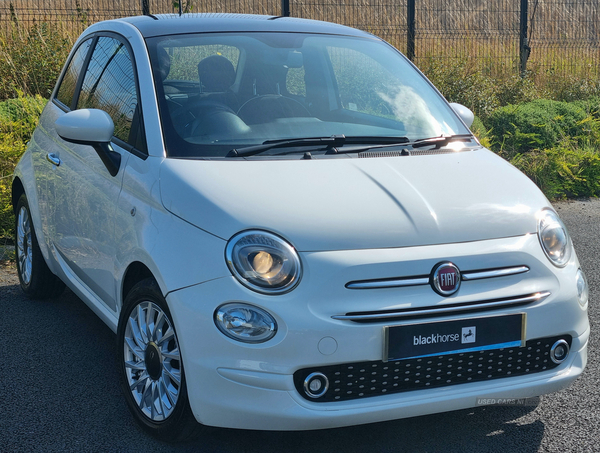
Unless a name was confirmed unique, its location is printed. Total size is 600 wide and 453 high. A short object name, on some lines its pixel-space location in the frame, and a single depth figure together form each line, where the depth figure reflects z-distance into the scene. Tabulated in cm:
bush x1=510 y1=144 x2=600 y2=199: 814
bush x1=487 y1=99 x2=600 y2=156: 929
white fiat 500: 256
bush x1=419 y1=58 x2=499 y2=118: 1046
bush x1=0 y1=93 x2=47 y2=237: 634
